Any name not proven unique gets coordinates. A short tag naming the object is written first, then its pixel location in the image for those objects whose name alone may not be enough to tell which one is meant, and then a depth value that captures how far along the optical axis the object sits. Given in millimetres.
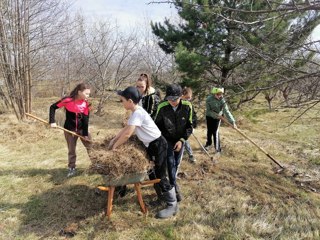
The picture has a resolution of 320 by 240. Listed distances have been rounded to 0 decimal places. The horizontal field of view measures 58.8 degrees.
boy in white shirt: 3203
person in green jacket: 5645
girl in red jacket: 4332
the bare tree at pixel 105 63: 12836
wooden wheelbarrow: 3193
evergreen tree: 8991
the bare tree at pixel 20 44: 8531
